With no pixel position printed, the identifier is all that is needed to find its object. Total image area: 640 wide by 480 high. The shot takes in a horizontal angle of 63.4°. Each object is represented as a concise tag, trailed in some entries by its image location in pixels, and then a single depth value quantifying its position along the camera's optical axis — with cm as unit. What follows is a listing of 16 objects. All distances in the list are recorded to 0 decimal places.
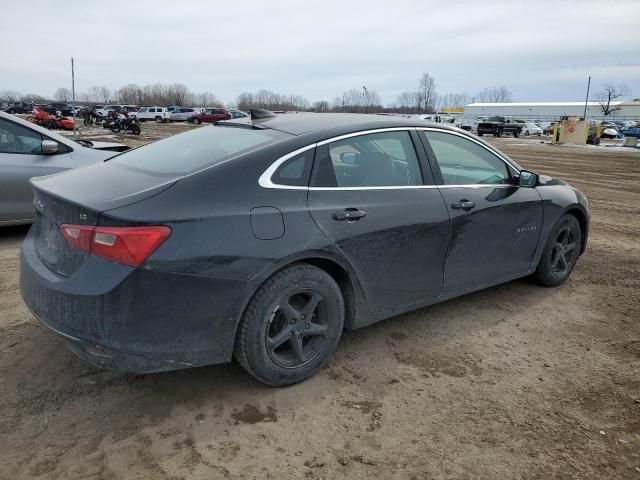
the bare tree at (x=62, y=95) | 13676
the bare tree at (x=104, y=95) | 14988
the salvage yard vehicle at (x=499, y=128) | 4378
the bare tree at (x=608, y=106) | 9806
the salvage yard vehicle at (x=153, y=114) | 5731
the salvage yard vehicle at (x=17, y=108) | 6506
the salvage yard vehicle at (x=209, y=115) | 5124
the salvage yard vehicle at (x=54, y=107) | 5703
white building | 9781
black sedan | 253
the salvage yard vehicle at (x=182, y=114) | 5597
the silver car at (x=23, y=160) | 566
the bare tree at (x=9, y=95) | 15660
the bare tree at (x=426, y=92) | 13701
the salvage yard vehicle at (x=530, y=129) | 5275
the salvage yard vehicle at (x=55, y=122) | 2930
